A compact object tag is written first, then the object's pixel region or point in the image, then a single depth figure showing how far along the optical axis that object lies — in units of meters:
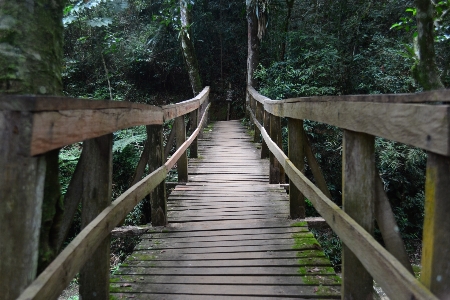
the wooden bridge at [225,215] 1.19
